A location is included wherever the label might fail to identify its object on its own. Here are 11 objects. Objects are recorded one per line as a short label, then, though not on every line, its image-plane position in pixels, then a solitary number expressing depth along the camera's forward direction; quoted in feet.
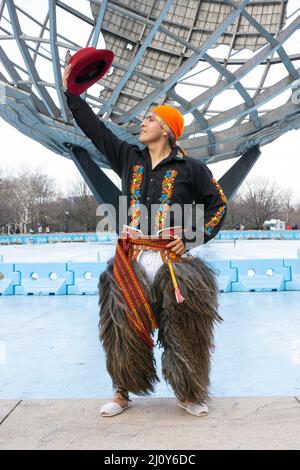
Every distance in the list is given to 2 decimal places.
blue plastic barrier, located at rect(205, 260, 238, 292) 30.68
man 8.89
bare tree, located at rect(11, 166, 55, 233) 188.75
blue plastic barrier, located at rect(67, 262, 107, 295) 30.76
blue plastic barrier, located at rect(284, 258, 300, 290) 31.30
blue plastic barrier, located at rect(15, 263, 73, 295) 31.01
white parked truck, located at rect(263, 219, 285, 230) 195.99
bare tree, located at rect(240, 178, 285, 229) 215.31
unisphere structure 42.27
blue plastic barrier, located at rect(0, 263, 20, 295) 31.40
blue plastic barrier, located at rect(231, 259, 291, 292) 30.94
